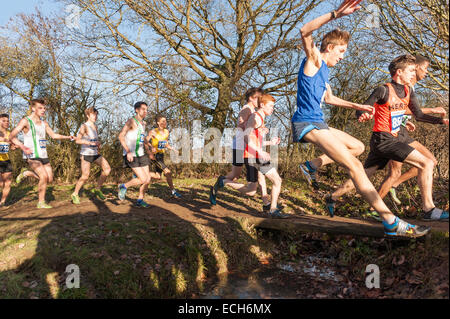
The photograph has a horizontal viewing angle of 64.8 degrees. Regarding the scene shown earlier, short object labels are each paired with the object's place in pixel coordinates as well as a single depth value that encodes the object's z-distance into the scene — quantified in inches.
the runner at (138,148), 277.9
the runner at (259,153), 235.8
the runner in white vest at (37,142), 270.8
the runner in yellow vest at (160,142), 324.2
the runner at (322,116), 140.3
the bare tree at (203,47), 495.5
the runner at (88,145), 287.4
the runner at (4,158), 320.5
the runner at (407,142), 195.3
